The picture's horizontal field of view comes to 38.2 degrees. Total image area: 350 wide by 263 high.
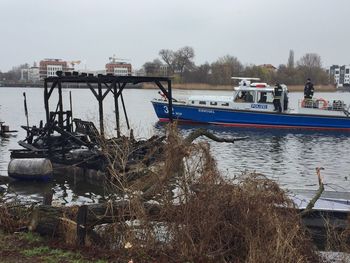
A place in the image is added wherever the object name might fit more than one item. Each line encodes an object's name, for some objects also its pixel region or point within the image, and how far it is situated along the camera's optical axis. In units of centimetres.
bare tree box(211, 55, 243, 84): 8869
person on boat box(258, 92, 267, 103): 3462
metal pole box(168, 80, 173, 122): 1775
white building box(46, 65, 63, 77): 19138
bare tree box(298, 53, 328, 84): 8900
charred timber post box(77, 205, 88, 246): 753
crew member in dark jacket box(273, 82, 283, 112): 3409
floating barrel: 1498
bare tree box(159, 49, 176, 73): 12166
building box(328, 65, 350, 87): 19480
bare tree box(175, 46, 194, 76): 11725
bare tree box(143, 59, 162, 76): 11904
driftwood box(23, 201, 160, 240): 778
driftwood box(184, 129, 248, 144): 835
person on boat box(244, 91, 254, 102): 3489
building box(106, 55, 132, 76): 16168
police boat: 3450
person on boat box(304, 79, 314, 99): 3400
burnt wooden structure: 1616
